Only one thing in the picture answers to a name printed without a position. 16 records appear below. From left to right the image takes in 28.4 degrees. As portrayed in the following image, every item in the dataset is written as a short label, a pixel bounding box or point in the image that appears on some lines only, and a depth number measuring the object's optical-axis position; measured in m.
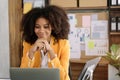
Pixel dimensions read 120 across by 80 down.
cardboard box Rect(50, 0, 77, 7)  3.05
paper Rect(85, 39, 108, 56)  3.04
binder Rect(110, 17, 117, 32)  2.91
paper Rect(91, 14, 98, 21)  3.04
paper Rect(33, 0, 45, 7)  3.05
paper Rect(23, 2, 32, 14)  3.07
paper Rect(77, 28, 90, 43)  3.06
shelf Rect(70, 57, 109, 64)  3.00
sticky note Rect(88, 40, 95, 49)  3.05
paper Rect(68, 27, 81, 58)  3.08
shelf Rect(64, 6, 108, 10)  2.99
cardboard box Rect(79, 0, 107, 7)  3.00
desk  3.06
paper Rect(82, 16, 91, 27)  3.05
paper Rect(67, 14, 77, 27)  3.08
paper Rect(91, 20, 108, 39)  3.02
